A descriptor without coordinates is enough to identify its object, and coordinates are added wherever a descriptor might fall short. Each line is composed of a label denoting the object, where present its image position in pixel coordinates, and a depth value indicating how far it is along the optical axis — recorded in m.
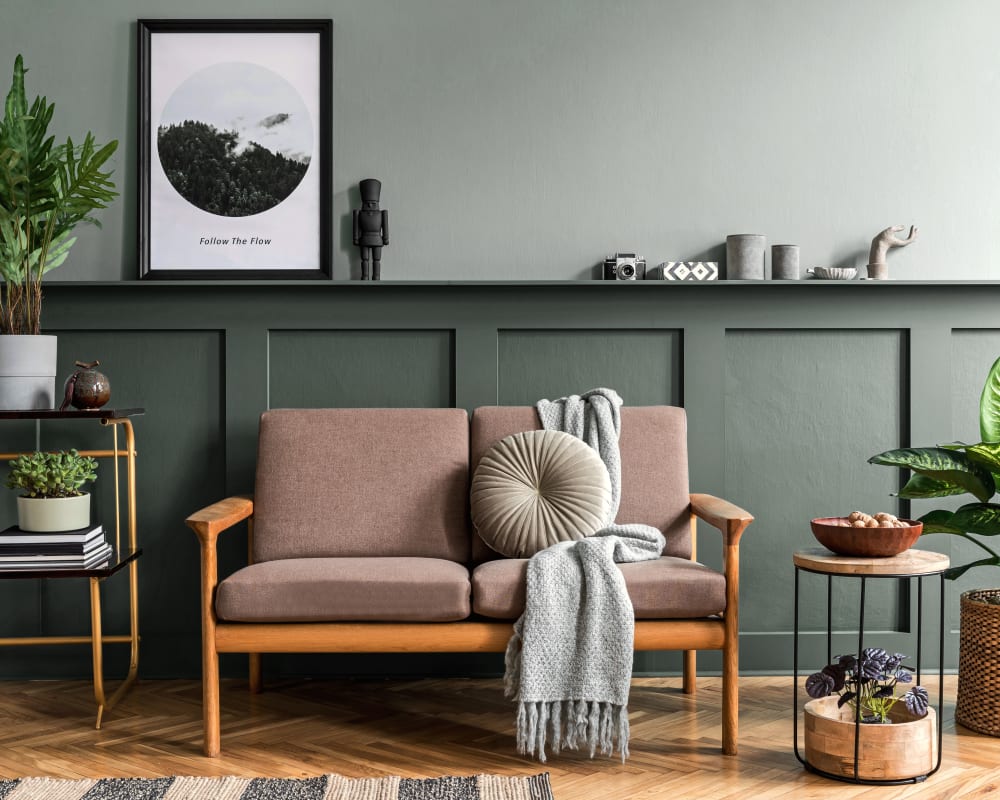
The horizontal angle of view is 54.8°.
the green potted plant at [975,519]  2.66
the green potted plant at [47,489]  2.80
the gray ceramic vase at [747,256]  3.21
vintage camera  3.23
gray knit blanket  2.40
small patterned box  3.23
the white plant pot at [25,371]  2.88
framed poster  3.26
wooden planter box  2.34
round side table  2.33
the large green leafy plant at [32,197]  2.84
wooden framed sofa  2.45
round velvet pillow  2.77
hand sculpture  3.23
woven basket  2.67
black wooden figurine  3.20
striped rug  2.23
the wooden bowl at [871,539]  2.38
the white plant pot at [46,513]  2.81
